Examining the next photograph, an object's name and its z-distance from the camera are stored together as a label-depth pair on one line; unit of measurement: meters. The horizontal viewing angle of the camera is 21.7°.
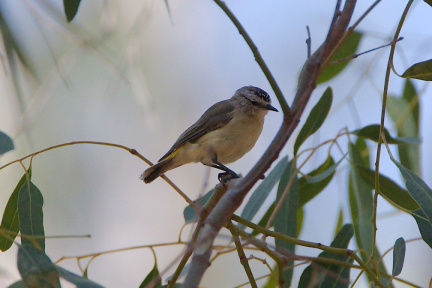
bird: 6.36
